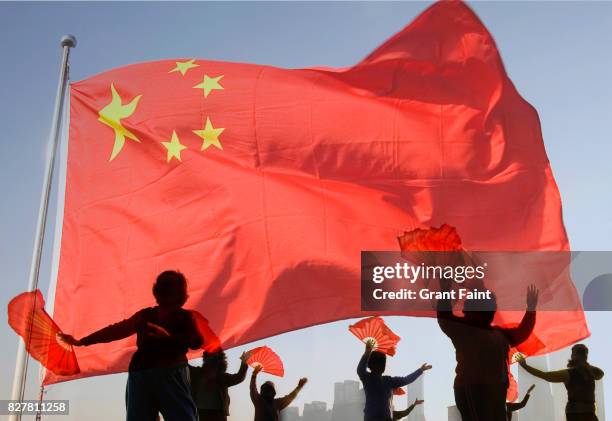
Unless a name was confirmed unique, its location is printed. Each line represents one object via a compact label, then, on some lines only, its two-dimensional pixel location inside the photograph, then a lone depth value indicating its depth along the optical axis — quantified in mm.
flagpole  7340
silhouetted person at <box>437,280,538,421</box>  5426
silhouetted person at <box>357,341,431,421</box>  7953
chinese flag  7734
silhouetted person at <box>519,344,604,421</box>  7403
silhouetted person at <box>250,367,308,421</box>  9094
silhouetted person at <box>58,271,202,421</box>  4789
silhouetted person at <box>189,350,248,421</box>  8016
